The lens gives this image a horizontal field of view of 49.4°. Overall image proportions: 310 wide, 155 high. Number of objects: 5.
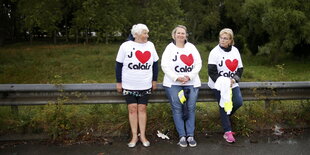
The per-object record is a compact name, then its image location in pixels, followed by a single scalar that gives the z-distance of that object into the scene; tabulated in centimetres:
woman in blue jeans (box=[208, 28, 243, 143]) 529
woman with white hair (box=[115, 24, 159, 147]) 500
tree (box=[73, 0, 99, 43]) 1238
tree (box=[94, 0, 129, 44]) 1305
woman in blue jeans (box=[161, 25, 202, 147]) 514
